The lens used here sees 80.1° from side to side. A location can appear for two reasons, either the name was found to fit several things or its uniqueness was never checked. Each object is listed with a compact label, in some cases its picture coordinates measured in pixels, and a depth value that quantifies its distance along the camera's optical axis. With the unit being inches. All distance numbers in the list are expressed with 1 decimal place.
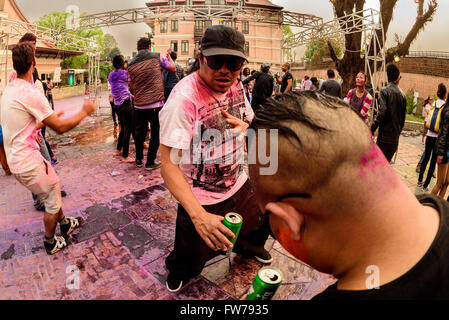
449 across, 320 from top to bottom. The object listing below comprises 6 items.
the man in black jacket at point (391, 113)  180.4
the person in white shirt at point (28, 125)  99.7
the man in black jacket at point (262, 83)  290.7
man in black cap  71.1
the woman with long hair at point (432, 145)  180.1
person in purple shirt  220.2
